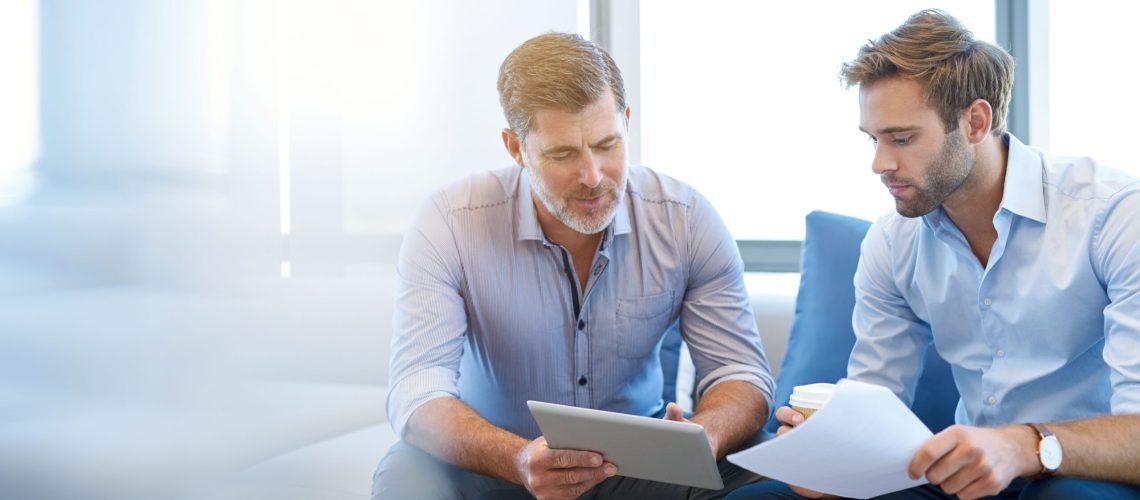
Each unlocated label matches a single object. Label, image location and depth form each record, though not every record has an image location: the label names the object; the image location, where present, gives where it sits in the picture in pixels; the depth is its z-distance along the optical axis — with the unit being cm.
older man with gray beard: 164
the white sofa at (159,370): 118
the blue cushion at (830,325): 184
